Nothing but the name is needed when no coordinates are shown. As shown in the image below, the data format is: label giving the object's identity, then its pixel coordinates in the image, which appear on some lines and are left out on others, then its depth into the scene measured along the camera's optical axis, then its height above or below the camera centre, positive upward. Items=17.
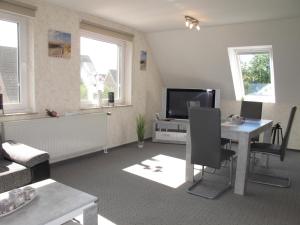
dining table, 3.17 -0.69
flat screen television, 5.61 -0.21
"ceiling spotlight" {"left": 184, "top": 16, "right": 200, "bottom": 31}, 4.16 +1.05
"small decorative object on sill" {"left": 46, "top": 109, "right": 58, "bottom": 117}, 3.85 -0.39
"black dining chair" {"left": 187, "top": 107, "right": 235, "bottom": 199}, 3.06 -0.57
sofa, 2.59 -0.82
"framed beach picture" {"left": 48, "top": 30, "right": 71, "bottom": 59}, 3.86 +0.60
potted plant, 5.36 -0.87
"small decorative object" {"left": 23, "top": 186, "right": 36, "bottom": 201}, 1.88 -0.75
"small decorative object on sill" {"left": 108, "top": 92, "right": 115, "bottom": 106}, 4.96 -0.18
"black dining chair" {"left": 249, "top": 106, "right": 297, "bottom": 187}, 3.46 -0.77
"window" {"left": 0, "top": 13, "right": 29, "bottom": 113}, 3.49 +0.29
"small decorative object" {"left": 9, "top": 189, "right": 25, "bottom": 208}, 1.79 -0.75
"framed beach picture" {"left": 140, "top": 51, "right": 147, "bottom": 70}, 5.63 +0.57
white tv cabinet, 5.70 -0.90
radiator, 3.43 -0.68
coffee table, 1.68 -0.81
